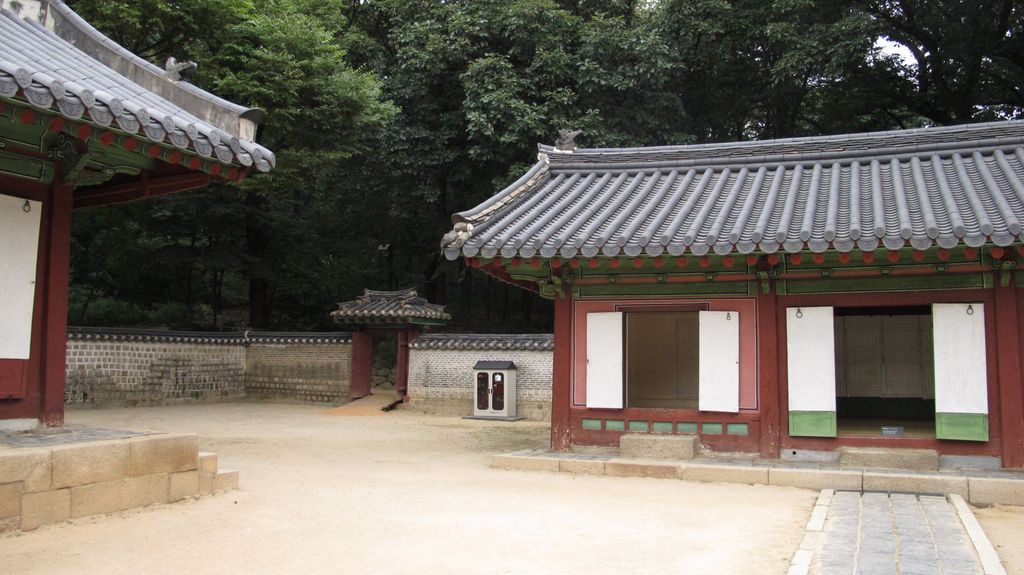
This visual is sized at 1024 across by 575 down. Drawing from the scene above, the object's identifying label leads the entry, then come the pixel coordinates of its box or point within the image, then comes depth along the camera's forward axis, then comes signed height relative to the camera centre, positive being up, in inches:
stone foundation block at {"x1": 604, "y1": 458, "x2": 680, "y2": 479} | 370.3 -56.9
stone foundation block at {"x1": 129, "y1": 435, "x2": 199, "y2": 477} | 264.7 -38.5
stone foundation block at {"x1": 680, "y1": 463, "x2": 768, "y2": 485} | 354.6 -56.7
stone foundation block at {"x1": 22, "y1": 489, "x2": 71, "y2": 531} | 228.1 -49.3
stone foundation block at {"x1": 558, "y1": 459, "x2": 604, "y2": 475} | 382.4 -58.0
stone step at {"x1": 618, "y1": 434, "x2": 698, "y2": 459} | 389.1 -48.2
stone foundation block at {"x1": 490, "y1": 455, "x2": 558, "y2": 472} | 392.5 -58.6
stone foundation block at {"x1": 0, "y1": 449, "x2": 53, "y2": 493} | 220.7 -36.5
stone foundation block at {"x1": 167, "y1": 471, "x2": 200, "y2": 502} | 277.9 -51.3
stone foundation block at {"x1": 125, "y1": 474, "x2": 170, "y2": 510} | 261.3 -50.0
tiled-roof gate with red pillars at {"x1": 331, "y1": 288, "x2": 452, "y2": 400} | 815.1 +30.2
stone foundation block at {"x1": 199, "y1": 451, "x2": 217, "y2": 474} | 299.1 -45.3
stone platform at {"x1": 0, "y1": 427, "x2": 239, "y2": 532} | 226.4 -41.9
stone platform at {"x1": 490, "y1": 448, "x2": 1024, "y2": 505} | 318.7 -55.4
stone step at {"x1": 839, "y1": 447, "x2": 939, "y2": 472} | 359.3 -49.6
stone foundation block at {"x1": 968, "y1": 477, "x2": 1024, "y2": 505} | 313.4 -55.8
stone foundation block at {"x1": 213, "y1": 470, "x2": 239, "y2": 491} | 306.8 -54.4
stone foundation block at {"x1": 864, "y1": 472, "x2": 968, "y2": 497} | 321.4 -55.0
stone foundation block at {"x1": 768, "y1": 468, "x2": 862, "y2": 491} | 335.9 -55.9
